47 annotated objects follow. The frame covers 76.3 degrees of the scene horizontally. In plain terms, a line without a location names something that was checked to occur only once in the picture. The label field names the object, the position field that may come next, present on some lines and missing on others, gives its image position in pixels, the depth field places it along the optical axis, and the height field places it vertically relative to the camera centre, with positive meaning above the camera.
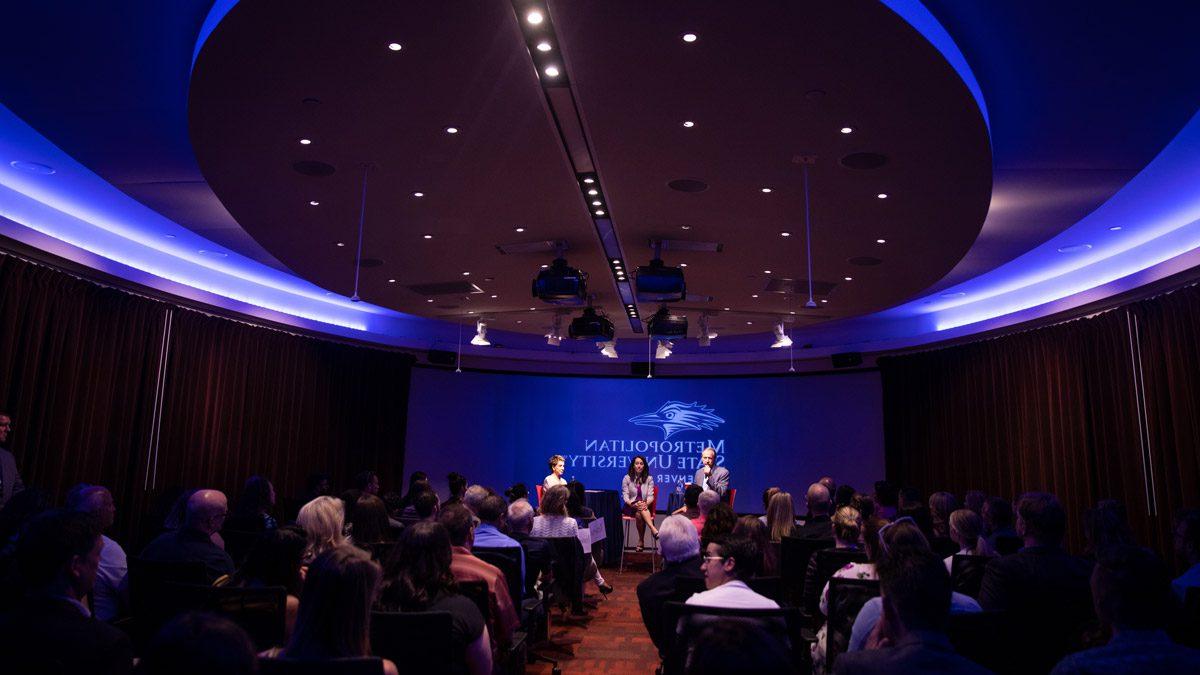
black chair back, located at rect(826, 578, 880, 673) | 3.51 -0.69
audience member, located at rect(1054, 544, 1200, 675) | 2.05 -0.42
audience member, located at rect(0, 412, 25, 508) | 6.36 -0.24
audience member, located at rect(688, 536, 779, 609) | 3.44 -0.49
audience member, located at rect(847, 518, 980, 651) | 2.96 -0.56
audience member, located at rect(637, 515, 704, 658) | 4.09 -0.62
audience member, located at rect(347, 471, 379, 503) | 8.74 -0.35
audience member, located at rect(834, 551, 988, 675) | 1.98 -0.44
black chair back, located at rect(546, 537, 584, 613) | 6.91 -1.02
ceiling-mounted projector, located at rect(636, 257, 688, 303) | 7.27 +1.66
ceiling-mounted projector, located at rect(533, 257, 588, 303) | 7.29 +1.63
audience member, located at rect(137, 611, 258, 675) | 1.34 -0.36
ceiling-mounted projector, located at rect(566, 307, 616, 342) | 9.38 +1.57
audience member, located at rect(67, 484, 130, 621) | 4.00 -0.72
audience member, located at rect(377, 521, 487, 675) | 3.07 -0.57
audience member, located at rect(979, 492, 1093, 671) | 3.60 -0.62
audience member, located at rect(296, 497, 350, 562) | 4.12 -0.39
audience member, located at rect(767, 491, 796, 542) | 6.58 -0.49
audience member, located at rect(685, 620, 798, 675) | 1.23 -0.31
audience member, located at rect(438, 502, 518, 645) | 3.93 -0.61
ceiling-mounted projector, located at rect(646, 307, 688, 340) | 9.34 +1.60
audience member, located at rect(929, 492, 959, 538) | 6.79 -0.42
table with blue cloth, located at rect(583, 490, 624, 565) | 11.69 -0.91
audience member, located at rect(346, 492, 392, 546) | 4.93 -0.45
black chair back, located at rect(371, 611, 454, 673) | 2.75 -0.67
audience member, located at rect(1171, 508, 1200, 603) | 4.27 -0.39
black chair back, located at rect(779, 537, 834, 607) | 5.69 -0.74
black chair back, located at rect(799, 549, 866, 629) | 4.59 -0.67
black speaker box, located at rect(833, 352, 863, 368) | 12.62 +1.67
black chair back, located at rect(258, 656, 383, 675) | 2.05 -0.58
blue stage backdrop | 13.08 +0.51
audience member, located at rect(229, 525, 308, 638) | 3.08 -0.46
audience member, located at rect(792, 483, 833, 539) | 6.34 -0.42
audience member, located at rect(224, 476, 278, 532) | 5.93 -0.47
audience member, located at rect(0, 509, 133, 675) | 2.00 -0.46
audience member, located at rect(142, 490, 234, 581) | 4.12 -0.51
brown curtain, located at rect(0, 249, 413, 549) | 7.36 +0.61
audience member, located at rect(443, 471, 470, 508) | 8.61 -0.35
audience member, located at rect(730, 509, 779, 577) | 4.61 -0.44
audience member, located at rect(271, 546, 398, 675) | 2.13 -0.45
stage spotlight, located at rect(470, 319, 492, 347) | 10.75 +1.67
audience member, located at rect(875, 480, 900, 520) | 8.41 -0.40
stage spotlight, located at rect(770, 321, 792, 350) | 8.69 +1.34
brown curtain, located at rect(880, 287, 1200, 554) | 7.59 +0.63
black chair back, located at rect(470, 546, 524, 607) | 4.72 -0.66
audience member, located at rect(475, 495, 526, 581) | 5.23 -0.51
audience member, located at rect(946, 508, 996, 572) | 4.76 -0.40
